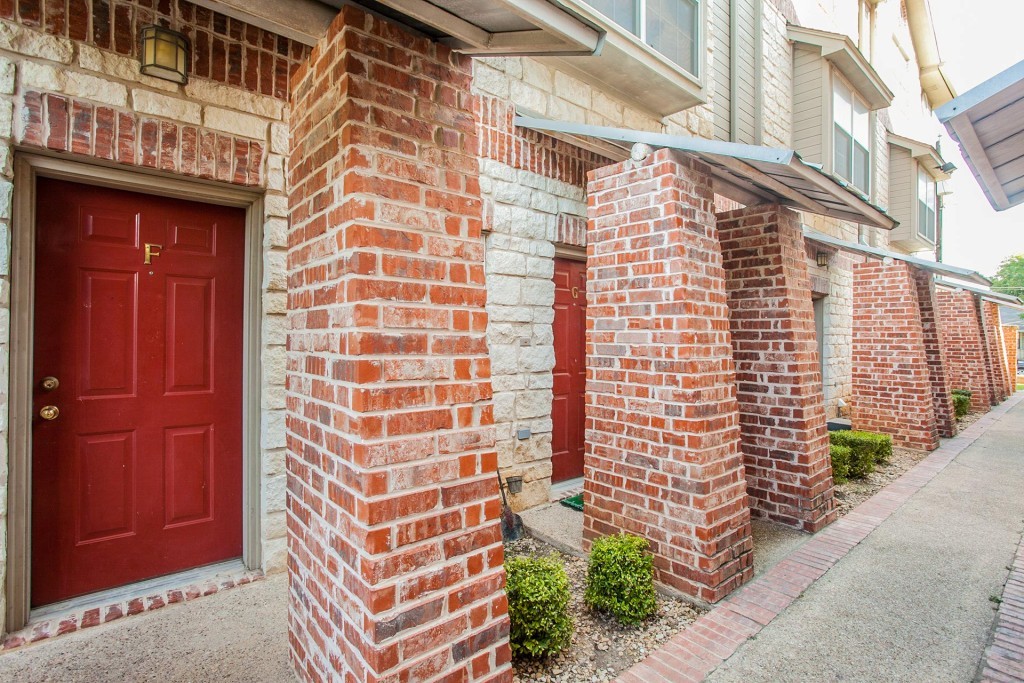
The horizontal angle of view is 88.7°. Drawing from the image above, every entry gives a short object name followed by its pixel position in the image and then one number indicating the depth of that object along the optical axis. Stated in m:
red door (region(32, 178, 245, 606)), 2.63
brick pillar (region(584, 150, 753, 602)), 3.04
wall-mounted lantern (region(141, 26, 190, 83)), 2.60
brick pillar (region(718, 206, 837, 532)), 4.01
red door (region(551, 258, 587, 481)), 4.85
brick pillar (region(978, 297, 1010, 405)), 11.53
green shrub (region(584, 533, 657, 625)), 2.79
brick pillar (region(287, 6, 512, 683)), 1.70
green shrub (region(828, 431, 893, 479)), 5.54
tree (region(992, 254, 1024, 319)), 52.66
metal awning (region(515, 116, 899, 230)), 2.93
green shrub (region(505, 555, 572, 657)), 2.38
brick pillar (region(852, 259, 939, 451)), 6.95
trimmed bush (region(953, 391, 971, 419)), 9.20
